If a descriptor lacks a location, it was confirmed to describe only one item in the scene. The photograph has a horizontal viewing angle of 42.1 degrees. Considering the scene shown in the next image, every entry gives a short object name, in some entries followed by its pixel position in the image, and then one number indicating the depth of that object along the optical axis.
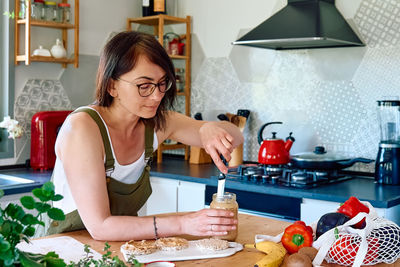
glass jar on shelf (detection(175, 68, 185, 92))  4.11
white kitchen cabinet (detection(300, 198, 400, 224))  2.56
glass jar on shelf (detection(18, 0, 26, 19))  3.29
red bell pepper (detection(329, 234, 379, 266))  1.35
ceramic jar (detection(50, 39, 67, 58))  3.45
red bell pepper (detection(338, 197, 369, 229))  1.51
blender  2.88
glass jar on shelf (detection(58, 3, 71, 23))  3.49
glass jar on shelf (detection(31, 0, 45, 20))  3.34
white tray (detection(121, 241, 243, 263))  1.40
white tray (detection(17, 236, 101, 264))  1.42
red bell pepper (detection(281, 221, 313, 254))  1.44
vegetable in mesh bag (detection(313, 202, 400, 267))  1.35
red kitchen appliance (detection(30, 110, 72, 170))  3.33
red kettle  3.06
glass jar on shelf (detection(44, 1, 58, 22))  3.45
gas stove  2.81
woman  1.58
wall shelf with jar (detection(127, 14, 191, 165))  3.95
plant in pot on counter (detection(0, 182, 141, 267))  0.67
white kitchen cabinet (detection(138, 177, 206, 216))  3.15
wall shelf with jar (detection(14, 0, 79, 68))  3.25
